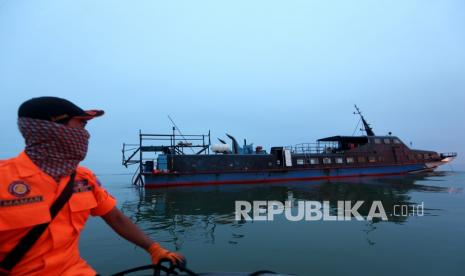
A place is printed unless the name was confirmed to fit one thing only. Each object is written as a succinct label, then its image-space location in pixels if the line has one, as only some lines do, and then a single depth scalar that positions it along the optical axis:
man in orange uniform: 1.69
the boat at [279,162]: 23.02
